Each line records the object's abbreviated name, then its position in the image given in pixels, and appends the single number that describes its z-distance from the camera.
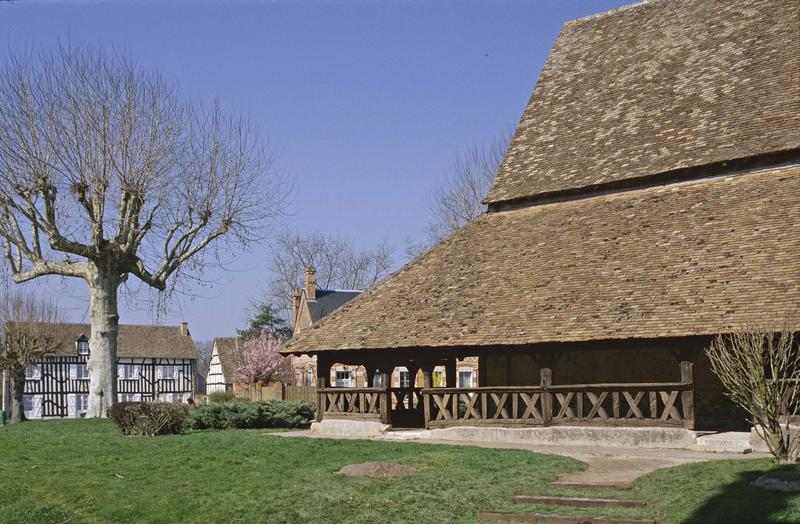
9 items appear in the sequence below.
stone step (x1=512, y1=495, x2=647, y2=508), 10.80
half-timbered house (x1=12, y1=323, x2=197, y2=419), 60.19
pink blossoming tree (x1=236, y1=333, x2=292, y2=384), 56.47
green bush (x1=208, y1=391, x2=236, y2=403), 48.25
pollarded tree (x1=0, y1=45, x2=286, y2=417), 24.80
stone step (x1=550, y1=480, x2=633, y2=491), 11.91
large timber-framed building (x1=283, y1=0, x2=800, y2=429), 16.80
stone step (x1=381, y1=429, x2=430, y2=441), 19.52
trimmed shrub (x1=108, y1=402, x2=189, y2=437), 20.23
